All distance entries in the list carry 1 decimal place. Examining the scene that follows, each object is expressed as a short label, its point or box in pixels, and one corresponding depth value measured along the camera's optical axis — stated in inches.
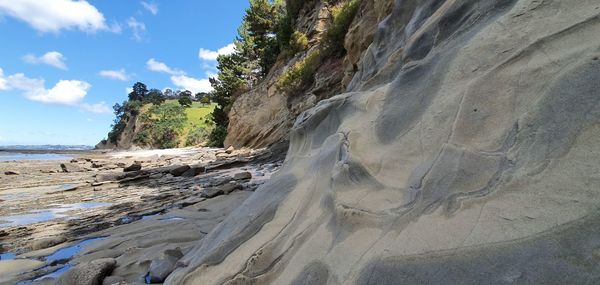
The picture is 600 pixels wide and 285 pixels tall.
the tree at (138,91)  2669.8
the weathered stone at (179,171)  450.9
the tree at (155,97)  2199.8
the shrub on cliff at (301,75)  605.6
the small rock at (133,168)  512.4
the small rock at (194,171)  426.7
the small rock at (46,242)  176.5
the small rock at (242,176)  330.3
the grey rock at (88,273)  121.6
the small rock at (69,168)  638.9
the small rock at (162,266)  120.8
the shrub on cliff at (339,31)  522.3
